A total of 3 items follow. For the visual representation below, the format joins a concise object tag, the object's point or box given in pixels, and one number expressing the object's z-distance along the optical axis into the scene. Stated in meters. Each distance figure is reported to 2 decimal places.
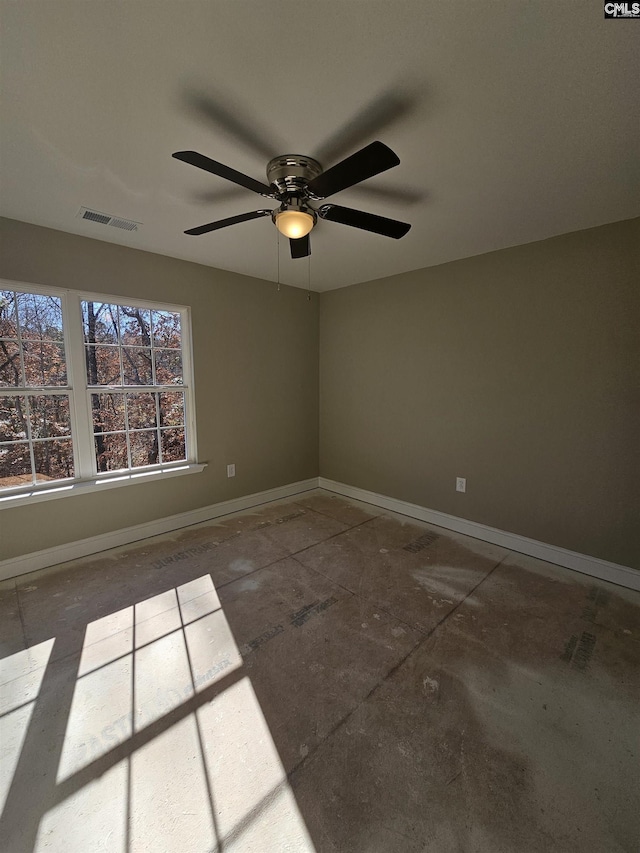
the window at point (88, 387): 2.50
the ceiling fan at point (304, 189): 1.38
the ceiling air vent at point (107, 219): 2.26
